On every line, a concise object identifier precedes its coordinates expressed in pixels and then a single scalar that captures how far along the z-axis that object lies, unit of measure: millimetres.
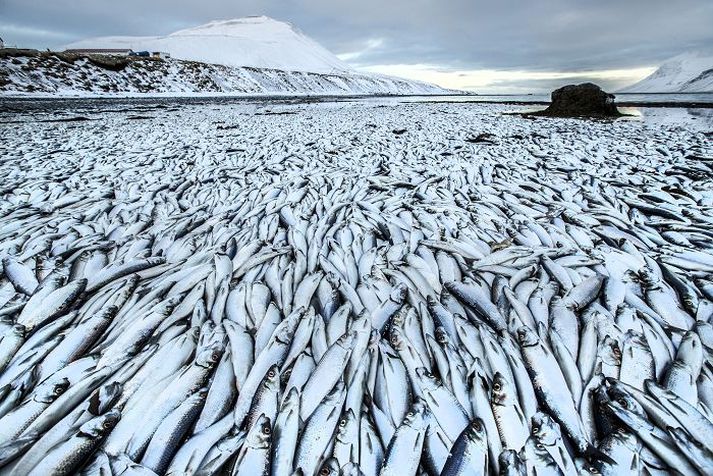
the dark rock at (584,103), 21281
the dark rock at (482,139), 11180
